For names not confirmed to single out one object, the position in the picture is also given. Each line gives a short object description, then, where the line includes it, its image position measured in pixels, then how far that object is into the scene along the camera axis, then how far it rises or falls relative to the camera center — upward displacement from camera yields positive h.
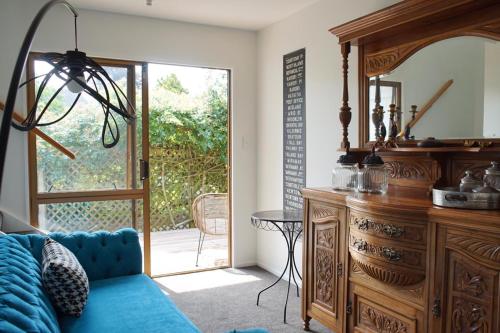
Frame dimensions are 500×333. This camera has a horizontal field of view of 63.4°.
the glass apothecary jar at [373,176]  2.38 -0.19
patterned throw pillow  1.88 -0.65
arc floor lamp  1.11 +0.27
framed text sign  3.60 +0.16
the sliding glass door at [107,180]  3.54 -0.32
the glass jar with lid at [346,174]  2.65 -0.20
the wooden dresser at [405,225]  1.67 -0.39
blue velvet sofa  1.38 -0.73
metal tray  1.72 -0.24
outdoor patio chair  4.62 -0.79
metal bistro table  3.07 -0.57
